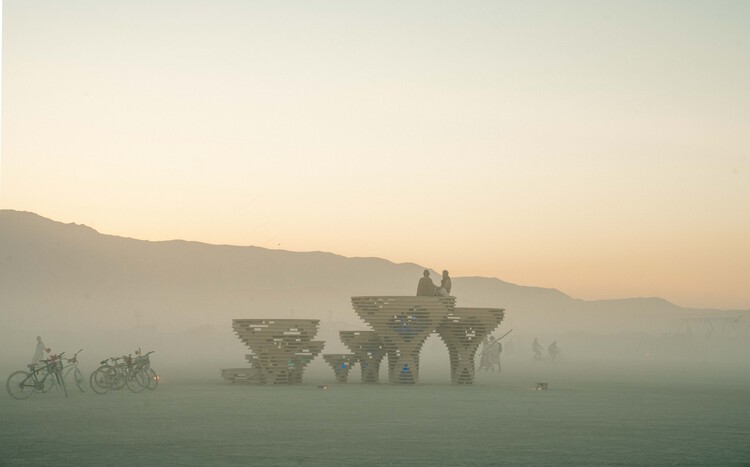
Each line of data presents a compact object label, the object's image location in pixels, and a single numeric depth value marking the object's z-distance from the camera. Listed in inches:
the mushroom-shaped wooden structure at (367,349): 1544.0
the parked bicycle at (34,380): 1173.5
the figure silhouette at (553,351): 2935.5
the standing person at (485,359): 2105.1
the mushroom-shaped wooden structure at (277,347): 1493.6
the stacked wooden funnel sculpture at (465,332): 1510.8
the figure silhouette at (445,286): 1509.6
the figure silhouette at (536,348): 3120.1
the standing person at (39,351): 1634.4
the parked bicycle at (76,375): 1286.9
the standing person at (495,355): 2119.5
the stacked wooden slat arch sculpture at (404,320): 1478.8
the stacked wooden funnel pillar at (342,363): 1557.6
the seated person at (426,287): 1515.7
